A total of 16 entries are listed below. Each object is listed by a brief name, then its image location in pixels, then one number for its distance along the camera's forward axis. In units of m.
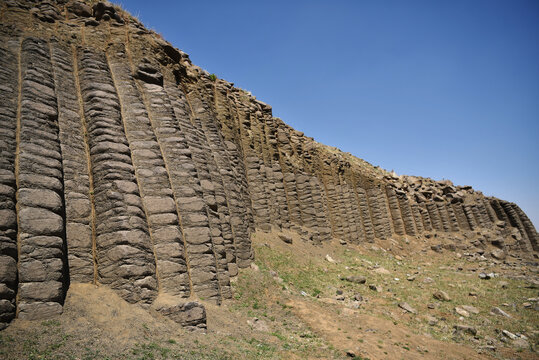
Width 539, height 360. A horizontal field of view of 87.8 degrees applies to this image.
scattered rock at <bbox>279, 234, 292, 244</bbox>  19.81
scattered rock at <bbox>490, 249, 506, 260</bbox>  34.69
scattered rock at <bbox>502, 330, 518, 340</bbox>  12.42
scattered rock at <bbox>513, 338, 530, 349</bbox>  11.73
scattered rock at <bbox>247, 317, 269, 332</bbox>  9.83
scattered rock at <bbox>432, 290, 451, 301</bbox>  16.49
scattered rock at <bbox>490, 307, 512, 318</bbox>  14.85
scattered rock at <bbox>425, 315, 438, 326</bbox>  13.49
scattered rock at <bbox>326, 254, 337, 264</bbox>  21.89
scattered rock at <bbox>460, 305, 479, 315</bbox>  15.04
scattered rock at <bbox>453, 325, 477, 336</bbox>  12.59
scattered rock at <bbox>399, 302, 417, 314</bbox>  14.48
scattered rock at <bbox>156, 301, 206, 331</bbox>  7.79
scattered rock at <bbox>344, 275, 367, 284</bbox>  17.84
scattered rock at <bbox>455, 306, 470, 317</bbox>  14.61
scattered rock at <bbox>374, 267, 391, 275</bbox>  21.29
